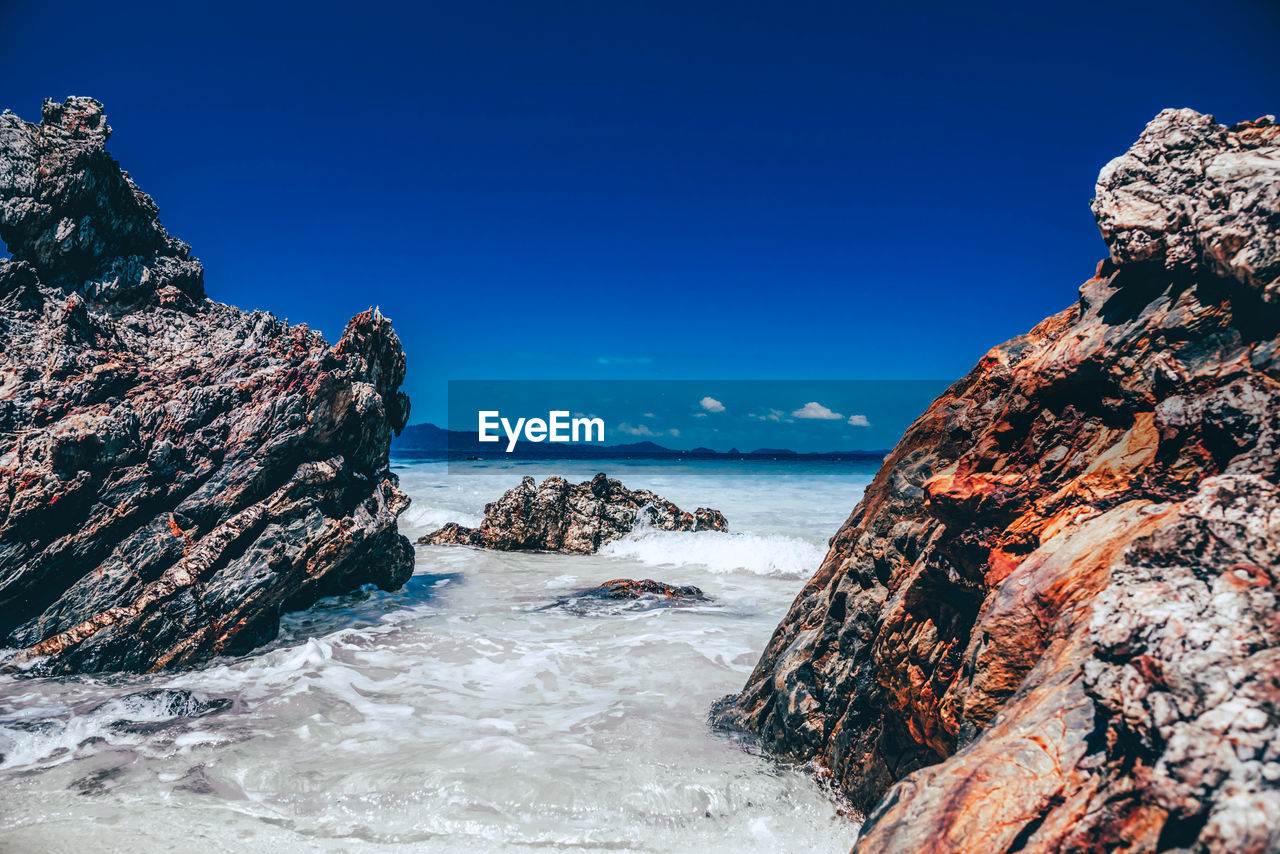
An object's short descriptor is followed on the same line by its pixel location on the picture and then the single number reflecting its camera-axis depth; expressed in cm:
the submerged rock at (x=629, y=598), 1141
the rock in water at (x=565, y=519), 1769
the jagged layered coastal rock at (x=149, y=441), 772
